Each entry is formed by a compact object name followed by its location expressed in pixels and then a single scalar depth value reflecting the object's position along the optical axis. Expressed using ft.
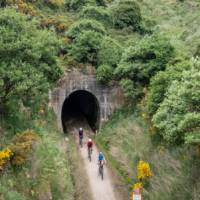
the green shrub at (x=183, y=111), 57.40
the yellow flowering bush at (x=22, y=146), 63.93
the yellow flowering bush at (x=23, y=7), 125.31
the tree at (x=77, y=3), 148.95
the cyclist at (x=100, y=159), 81.71
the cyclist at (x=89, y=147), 89.97
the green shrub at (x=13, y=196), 55.98
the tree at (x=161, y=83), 77.87
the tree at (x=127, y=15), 136.98
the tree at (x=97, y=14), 133.80
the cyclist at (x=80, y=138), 97.81
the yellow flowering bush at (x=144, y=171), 73.97
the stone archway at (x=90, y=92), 107.34
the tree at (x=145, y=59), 94.17
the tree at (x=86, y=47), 110.63
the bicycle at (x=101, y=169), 81.51
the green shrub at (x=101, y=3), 155.04
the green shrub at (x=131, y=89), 97.65
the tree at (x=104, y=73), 106.11
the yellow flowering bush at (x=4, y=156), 59.98
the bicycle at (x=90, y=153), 89.90
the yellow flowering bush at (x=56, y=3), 146.41
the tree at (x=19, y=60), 68.33
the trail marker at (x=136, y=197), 60.75
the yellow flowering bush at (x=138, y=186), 72.16
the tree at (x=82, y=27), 118.01
